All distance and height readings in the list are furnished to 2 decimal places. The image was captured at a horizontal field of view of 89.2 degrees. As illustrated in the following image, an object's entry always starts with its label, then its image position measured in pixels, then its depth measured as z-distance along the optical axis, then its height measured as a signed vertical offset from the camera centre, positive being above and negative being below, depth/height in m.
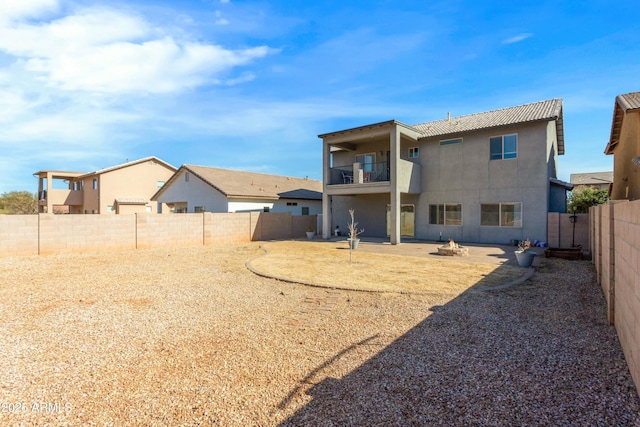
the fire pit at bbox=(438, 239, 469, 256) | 14.05 -1.59
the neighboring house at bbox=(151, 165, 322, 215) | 26.14 +1.83
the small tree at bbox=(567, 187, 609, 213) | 23.72 +1.15
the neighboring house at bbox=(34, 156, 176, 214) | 34.12 +2.82
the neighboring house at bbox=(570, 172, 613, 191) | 38.50 +4.78
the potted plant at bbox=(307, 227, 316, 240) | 22.53 -1.47
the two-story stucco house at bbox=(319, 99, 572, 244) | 17.14 +2.35
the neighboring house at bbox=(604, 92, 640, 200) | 10.98 +2.92
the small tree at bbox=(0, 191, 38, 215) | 43.47 +1.47
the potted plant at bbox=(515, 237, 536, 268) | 10.75 -1.47
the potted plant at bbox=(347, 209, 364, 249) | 16.55 -1.49
